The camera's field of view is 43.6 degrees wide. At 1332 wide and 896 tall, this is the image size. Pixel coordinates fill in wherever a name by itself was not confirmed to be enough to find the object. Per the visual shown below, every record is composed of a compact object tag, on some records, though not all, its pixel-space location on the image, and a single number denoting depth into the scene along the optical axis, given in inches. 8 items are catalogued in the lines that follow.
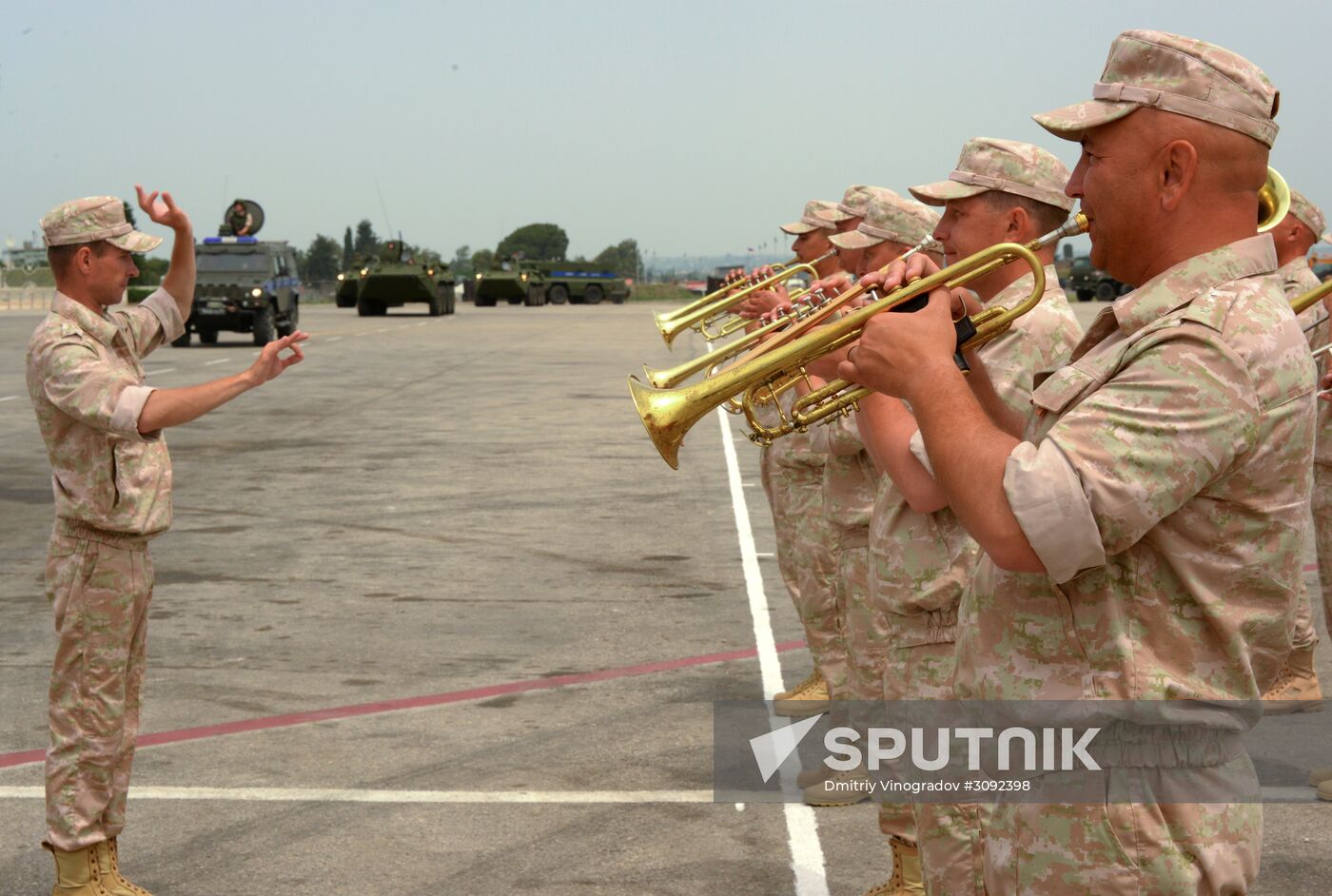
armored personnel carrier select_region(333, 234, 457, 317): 2155.5
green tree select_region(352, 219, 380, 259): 7591.5
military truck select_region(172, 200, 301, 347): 1358.3
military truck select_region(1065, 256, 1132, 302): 2380.7
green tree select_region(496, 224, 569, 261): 7606.3
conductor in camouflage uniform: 198.4
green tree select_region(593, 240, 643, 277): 7030.0
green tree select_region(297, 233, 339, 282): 7480.3
